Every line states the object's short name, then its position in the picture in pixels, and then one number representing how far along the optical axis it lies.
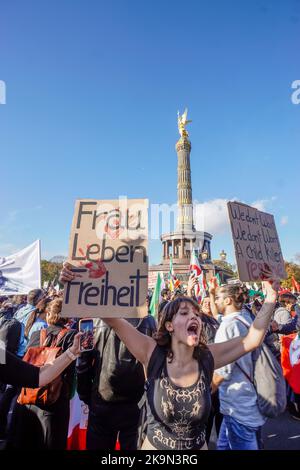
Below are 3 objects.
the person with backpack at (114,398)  2.38
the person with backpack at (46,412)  2.49
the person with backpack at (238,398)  2.33
